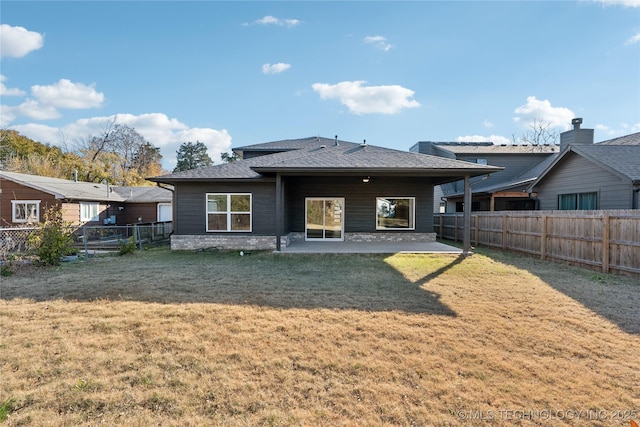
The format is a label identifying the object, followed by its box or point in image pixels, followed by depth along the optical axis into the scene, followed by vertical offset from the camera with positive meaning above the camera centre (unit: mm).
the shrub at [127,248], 10414 -1185
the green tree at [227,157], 40844 +7965
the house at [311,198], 10055 +663
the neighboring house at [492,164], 17641 +3396
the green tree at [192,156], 44916 +8797
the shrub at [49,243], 7941 -769
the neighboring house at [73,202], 15766 +721
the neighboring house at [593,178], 9984 +1399
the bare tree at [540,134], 33406 +9083
